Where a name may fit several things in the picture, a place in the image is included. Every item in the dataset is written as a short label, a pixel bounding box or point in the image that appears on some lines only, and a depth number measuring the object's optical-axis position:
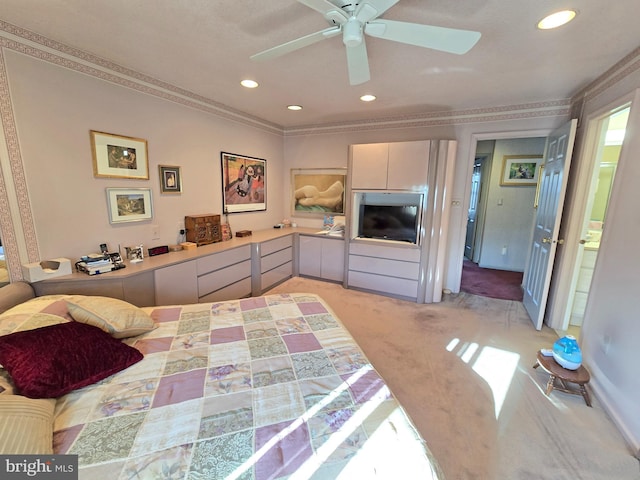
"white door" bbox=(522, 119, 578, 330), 2.62
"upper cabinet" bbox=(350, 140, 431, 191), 3.29
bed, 0.90
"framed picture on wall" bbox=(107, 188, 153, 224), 2.41
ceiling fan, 1.25
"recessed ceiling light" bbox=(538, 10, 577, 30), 1.51
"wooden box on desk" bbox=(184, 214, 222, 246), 3.08
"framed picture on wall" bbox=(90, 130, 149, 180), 2.26
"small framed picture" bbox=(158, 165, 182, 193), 2.80
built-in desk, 2.08
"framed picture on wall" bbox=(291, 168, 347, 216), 4.31
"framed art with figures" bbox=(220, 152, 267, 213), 3.57
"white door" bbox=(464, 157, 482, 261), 5.38
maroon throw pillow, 1.12
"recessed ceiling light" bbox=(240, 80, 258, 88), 2.58
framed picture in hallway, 4.59
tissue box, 1.92
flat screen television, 3.54
